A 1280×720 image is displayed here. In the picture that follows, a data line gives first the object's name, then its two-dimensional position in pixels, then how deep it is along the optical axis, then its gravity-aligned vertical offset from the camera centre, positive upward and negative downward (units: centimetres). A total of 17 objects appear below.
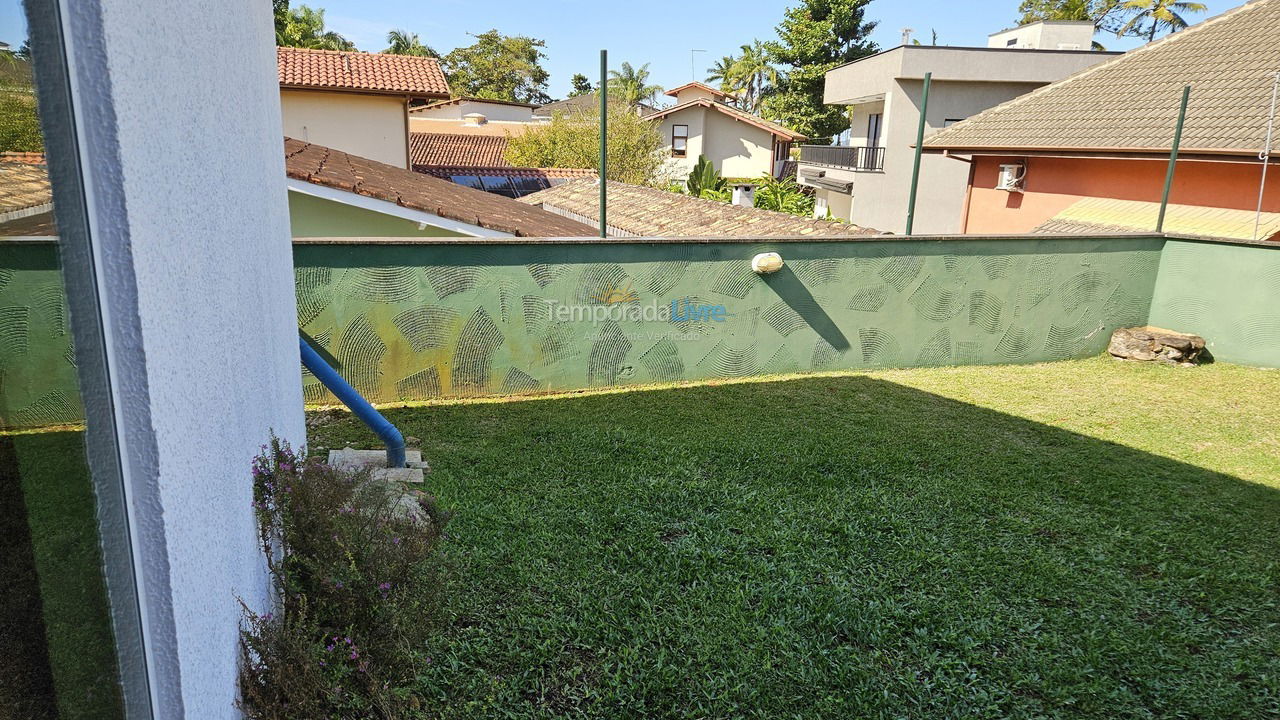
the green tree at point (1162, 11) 4434 +1119
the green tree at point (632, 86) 4038 +714
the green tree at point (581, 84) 7156 +921
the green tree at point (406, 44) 6259 +1074
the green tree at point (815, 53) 4203 +766
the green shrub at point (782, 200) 3052 -36
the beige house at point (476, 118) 3703 +350
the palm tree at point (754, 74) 5650 +853
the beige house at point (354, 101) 1691 +165
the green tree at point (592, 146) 3116 +153
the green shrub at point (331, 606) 265 -165
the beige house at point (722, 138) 3719 +249
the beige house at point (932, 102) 2323 +297
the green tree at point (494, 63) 6188 +939
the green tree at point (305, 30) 3853 +830
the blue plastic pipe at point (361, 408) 510 -157
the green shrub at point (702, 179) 3119 +37
